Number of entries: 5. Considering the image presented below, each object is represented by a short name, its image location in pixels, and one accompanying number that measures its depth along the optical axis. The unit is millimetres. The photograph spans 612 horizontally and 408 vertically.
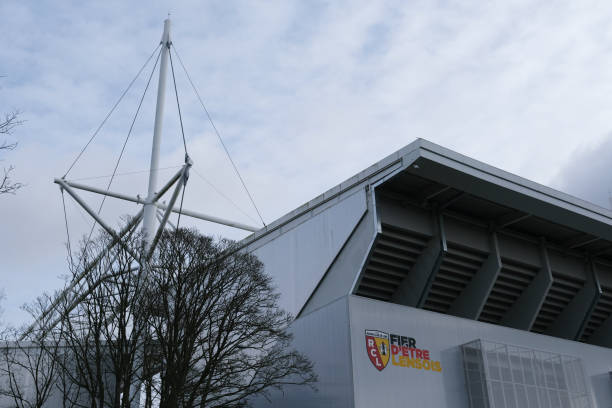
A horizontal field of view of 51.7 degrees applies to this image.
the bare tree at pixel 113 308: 22281
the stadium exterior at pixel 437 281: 27688
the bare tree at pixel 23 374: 31922
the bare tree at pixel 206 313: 23547
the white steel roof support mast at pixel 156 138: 33688
